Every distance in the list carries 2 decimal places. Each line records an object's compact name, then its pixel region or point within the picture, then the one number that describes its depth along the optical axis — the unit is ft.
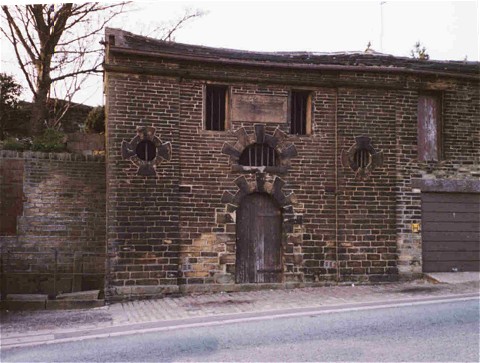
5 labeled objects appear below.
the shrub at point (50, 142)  41.27
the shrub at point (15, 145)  40.68
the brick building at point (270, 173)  38.65
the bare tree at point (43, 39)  55.42
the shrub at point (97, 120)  50.96
